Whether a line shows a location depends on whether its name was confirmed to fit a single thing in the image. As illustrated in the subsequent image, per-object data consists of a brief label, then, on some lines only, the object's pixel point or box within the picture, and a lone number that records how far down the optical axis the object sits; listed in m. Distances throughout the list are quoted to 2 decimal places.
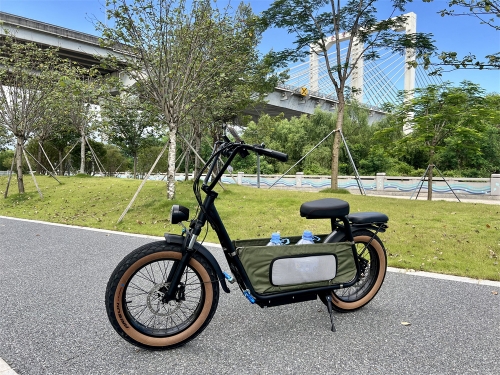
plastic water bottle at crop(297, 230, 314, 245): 2.68
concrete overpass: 22.11
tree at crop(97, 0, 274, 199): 7.68
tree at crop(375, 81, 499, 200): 11.62
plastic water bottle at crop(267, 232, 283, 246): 2.59
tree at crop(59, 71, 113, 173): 8.46
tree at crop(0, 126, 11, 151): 19.12
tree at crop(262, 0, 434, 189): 11.34
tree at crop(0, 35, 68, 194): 10.68
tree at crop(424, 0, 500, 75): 4.78
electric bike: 2.18
